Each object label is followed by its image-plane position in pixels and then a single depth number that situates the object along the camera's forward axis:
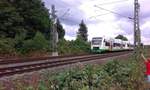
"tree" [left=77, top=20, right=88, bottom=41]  42.69
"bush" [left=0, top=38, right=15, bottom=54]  16.36
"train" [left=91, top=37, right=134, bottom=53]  20.70
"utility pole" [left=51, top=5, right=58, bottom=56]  16.48
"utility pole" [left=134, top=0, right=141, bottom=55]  9.93
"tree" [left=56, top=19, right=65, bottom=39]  31.54
